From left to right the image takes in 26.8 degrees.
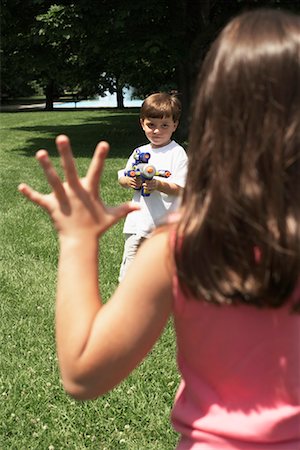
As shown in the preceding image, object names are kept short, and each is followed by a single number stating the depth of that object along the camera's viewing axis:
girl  1.03
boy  4.82
